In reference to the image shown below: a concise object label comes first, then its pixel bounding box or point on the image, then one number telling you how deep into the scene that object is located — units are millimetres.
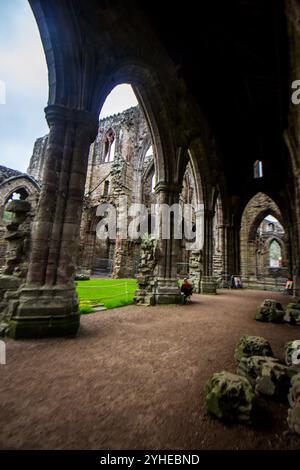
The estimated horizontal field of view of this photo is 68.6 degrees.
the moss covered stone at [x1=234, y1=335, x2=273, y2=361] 2439
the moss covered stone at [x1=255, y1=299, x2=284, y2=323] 4789
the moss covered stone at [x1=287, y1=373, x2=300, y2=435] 1404
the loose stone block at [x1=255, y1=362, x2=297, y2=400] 1807
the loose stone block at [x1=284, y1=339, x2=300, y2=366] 2181
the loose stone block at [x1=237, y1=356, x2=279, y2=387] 1994
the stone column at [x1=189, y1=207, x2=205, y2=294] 10492
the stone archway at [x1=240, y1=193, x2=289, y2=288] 18109
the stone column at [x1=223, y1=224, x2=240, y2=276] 14399
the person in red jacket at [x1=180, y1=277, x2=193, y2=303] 7234
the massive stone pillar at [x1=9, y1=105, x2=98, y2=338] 3299
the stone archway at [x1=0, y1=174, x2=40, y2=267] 14000
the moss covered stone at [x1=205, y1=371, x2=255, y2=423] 1508
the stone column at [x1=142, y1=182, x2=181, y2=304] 6926
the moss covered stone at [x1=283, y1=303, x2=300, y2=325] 4629
